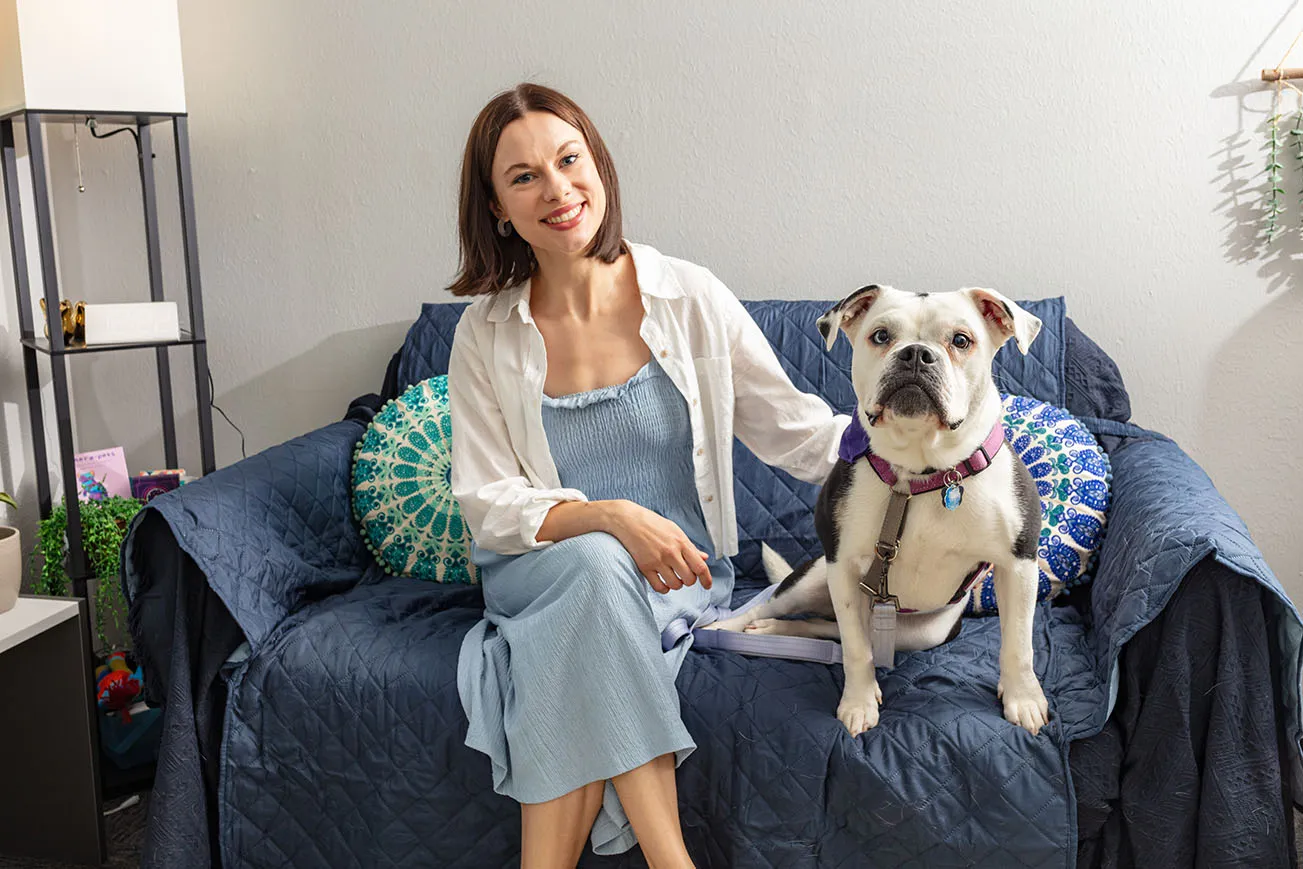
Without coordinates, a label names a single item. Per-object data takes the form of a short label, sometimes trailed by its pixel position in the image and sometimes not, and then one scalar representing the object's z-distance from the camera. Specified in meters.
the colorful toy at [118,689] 2.09
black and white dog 1.30
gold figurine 2.16
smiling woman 1.41
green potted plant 2.13
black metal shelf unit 2.07
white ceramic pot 1.79
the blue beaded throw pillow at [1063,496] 1.75
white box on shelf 2.15
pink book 2.28
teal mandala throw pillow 1.99
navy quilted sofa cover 1.37
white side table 1.81
